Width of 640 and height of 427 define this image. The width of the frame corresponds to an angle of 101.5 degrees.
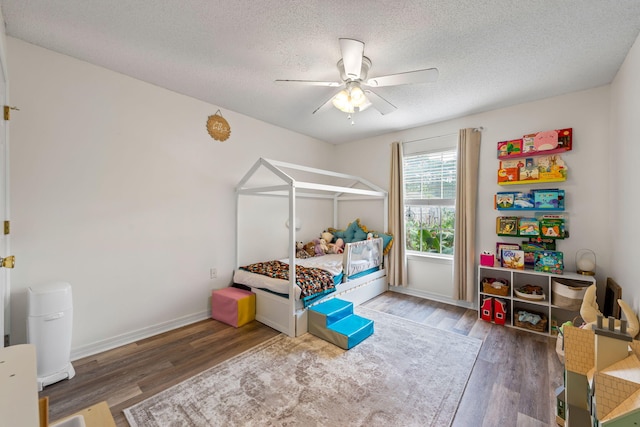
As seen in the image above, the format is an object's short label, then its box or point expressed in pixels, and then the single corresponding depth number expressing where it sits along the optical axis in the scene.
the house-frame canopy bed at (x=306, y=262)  2.62
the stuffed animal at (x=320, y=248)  4.02
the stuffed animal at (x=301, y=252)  3.84
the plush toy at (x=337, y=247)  4.15
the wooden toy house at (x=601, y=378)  1.03
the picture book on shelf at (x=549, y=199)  2.73
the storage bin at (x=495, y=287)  2.90
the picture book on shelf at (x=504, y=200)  3.00
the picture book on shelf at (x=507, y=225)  2.98
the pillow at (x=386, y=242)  3.96
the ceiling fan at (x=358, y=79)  1.80
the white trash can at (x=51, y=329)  1.80
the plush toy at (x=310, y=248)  3.97
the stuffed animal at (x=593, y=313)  1.59
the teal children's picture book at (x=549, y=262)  2.65
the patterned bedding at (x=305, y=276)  2.68
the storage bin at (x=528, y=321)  2.70
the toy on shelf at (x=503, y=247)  2.95
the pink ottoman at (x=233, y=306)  2.79
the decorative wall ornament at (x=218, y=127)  3.07
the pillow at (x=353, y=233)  4.10
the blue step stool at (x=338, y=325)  2.40
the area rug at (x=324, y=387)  1.60
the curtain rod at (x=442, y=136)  3.28
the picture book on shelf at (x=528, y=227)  2.86
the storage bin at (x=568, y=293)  2.45
